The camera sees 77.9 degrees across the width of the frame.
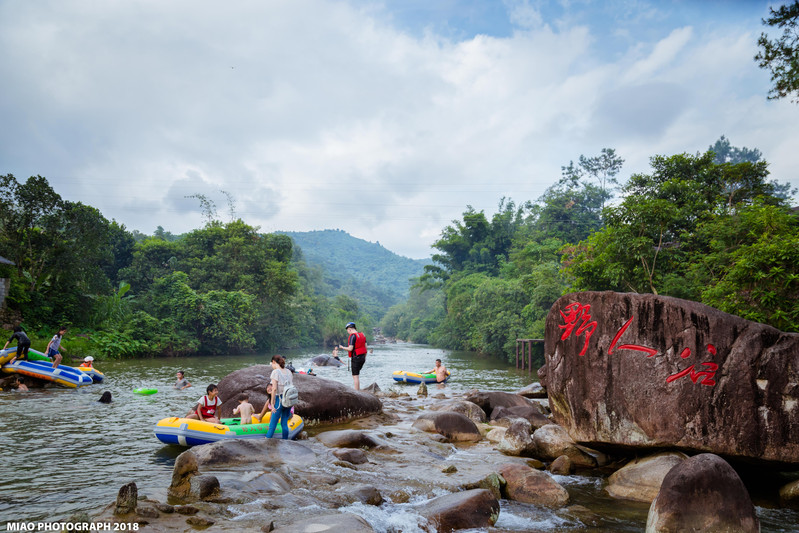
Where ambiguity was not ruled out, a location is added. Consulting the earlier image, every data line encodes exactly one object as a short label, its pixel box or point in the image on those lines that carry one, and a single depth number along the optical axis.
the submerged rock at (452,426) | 10.58
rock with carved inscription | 7.08
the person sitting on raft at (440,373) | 21.19
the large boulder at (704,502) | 5.37
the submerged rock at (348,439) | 9.04
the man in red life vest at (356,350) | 13.32
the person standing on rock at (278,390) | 8.38
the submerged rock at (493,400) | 13.61
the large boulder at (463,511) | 5.82
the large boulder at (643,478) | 7.10
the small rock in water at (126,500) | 5.18
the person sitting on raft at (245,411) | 9.26
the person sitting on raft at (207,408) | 9.33
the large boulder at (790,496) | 6.98
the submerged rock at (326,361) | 30.75
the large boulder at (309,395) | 10.98
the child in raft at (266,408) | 9.28
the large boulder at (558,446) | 8.66
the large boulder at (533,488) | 6.84
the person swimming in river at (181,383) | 17.31
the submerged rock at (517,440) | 9.24
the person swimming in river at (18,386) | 14.95
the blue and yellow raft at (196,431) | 8.59
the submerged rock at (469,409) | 12.44
